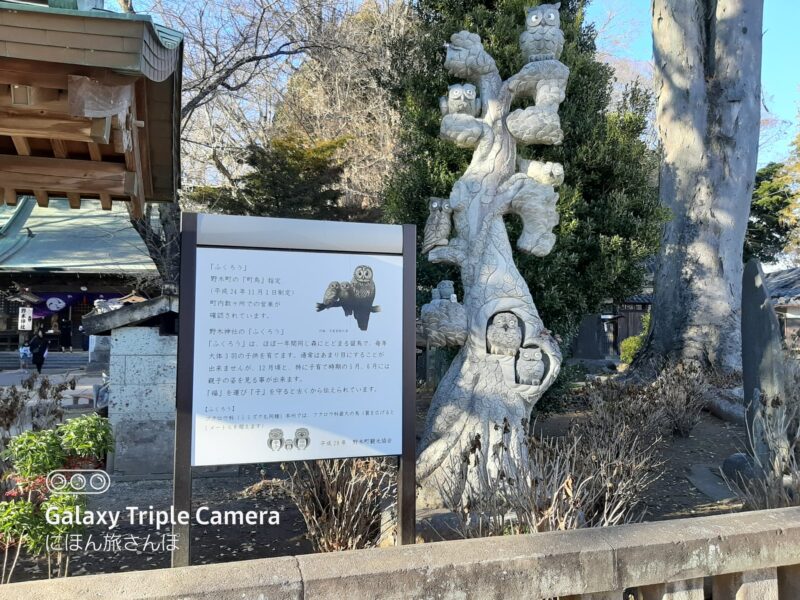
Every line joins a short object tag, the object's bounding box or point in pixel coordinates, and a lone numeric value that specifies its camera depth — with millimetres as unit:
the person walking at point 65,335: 19906
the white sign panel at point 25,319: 17688
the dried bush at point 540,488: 3160
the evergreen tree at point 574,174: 7465
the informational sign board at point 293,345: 2820
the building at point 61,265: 17828
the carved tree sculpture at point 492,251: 4430
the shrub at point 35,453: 3678
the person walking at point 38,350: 15539
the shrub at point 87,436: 4352
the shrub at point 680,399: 7211
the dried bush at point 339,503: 3584
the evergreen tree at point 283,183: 13422
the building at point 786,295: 21859
